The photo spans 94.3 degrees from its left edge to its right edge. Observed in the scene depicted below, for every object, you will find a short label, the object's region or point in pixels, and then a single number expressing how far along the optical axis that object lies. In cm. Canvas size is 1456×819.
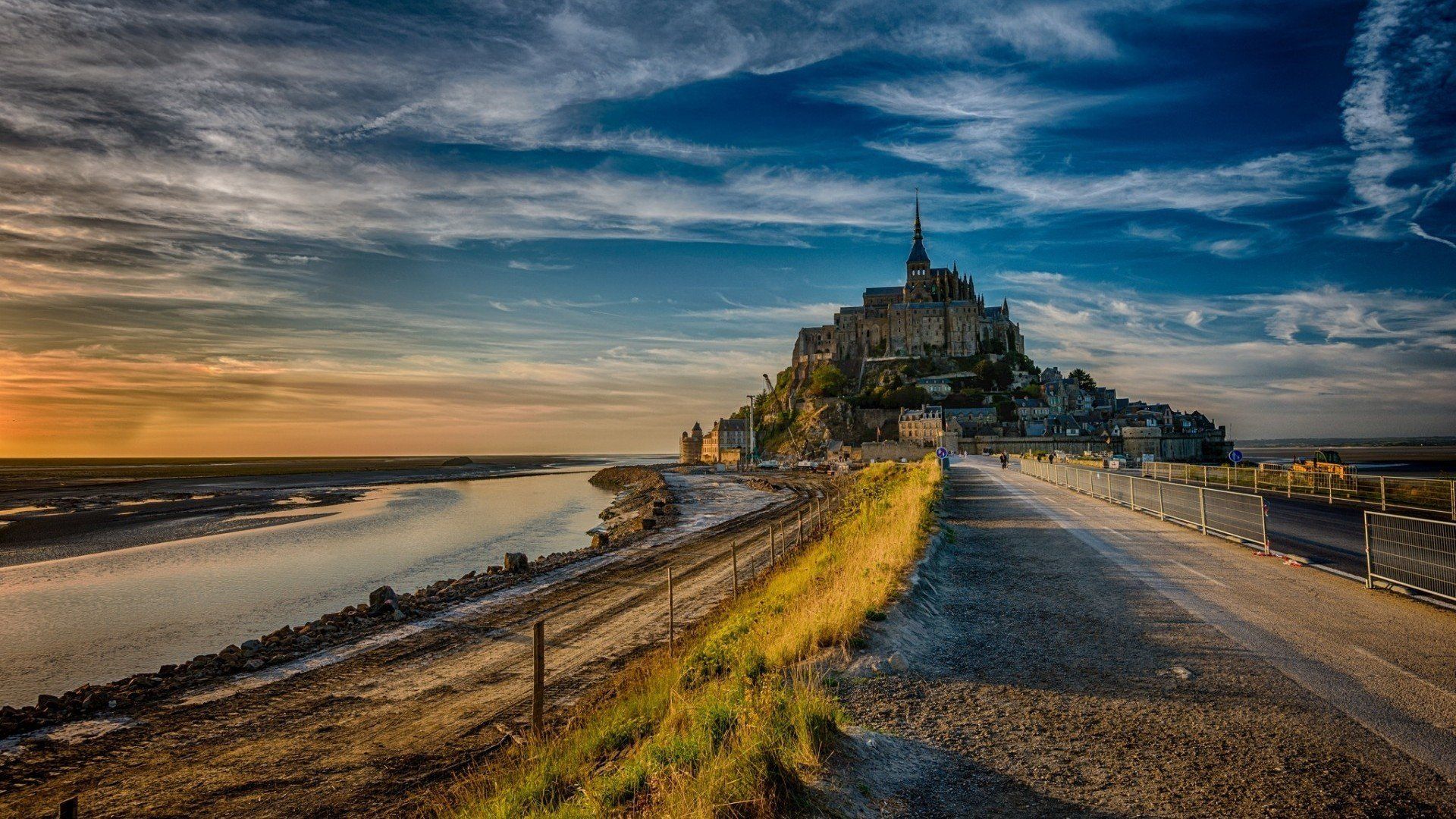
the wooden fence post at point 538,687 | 740
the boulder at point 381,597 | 1737
